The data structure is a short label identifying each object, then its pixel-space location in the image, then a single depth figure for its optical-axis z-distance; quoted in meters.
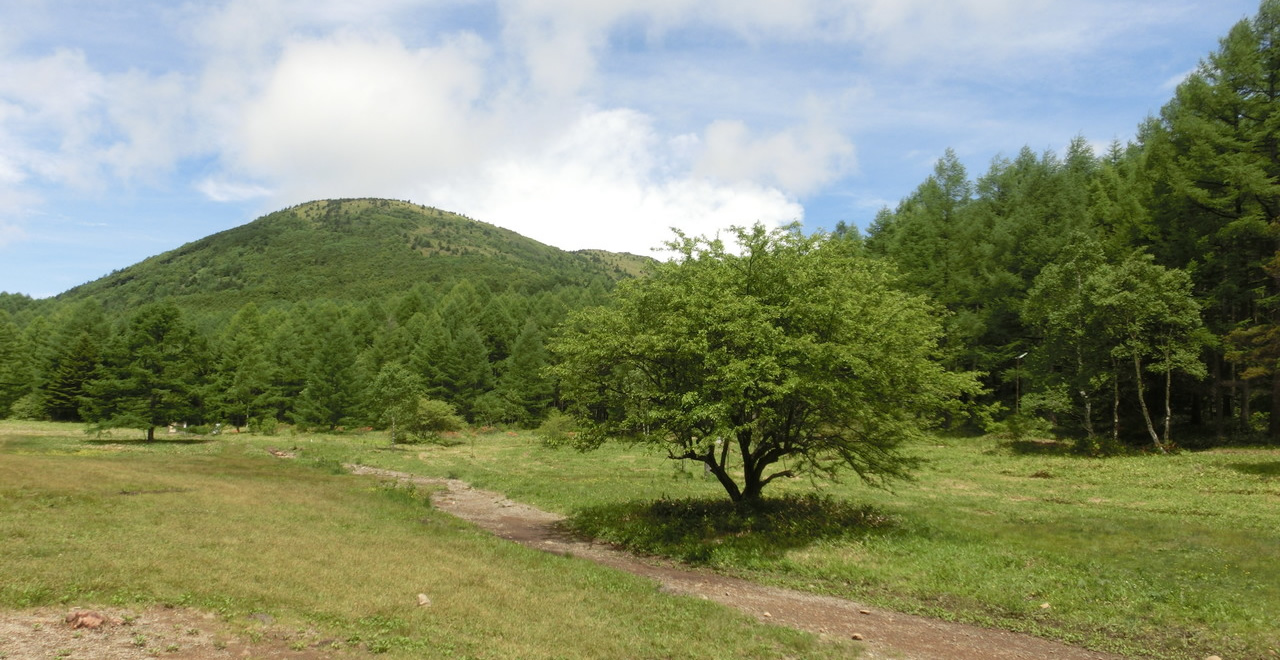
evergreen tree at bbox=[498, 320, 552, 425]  93.94
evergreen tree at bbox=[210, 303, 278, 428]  80.06
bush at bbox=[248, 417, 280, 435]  77.56
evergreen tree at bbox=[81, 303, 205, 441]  55.03
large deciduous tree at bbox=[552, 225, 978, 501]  19.92
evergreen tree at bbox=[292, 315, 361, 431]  85.12
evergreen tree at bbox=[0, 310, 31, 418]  86.38
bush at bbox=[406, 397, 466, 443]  68.69
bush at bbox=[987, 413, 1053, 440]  49.03
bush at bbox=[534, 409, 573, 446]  23.06
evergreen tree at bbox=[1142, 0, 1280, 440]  37.19
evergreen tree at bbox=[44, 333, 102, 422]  81.94
